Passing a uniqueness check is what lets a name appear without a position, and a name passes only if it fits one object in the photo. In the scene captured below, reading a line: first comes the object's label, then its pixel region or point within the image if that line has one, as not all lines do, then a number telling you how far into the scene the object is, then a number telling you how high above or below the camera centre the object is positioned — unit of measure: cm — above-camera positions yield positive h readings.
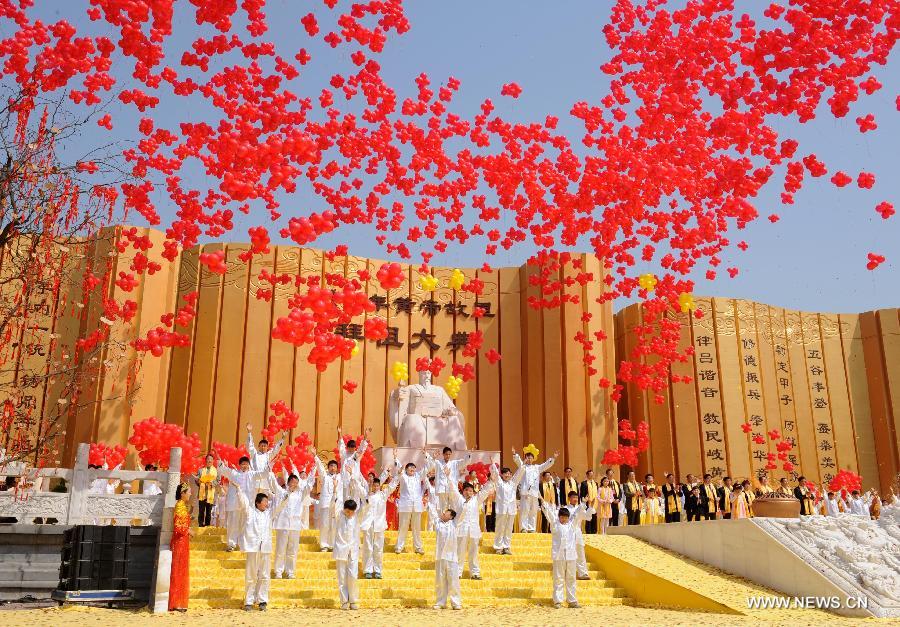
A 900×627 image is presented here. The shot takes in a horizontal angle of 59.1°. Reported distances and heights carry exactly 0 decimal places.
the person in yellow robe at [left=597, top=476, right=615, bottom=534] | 1374 +21
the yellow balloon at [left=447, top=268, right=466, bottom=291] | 1704 +489
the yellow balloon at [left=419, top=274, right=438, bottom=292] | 1633 +463
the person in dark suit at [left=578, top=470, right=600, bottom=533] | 1387 +40
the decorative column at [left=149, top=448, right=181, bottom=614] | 786 -45
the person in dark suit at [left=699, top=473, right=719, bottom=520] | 1388 +24
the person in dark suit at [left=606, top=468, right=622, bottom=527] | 1432 +32
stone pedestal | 1382 +99
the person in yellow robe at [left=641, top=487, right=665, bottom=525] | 1448 +10
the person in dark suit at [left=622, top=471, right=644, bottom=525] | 1427 +27
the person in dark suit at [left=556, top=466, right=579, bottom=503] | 1363 +47
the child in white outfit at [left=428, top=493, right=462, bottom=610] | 841 -58
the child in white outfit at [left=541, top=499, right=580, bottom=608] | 876 -50
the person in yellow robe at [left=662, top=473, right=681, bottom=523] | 1427 +24
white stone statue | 1439 +174
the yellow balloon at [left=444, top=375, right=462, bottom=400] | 1635 +257
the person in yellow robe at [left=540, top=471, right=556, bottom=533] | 1295 +42
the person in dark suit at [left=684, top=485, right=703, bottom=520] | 1406 +19
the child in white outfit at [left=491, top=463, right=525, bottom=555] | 1052 +7
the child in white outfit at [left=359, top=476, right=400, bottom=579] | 886 -17
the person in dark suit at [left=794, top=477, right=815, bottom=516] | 1465 +32
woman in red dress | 792 -39
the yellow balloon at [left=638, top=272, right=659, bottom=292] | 1648 +472
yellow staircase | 848 -75
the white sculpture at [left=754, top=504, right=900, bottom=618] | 825 -38
